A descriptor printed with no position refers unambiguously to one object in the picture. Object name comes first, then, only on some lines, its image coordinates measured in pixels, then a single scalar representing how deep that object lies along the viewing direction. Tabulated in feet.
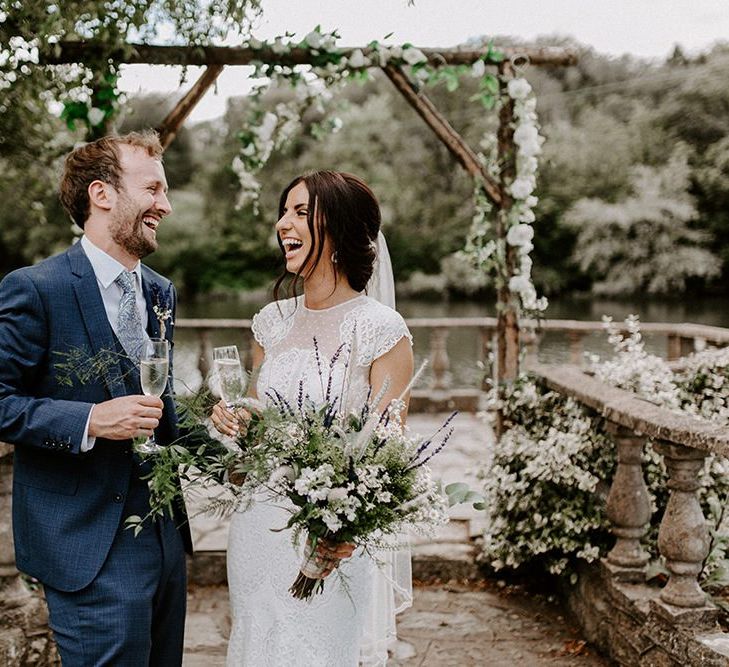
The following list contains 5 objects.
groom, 6.54
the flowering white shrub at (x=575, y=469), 12.00
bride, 7.64
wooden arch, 13.44
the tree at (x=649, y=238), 75.87
